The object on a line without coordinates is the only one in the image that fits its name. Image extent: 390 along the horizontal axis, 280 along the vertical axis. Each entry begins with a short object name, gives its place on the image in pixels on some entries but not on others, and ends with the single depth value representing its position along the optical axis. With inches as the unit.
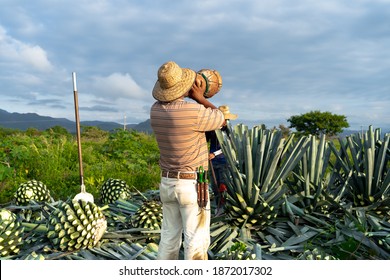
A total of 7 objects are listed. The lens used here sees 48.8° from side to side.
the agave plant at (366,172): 187.2
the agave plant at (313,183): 181.5
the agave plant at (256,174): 167.3
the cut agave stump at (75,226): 158.7
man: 132.0
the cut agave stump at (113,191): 229.1
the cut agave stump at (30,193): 223.1
